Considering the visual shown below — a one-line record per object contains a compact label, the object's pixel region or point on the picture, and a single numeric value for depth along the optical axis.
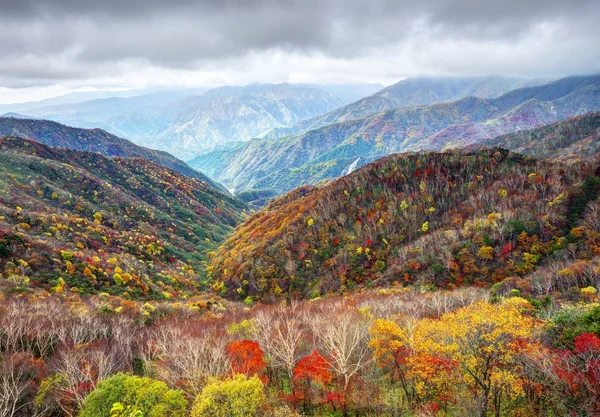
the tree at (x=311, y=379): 45.25
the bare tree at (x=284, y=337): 48.47
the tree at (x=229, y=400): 31.72
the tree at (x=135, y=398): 31.27
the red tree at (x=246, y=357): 47.62
